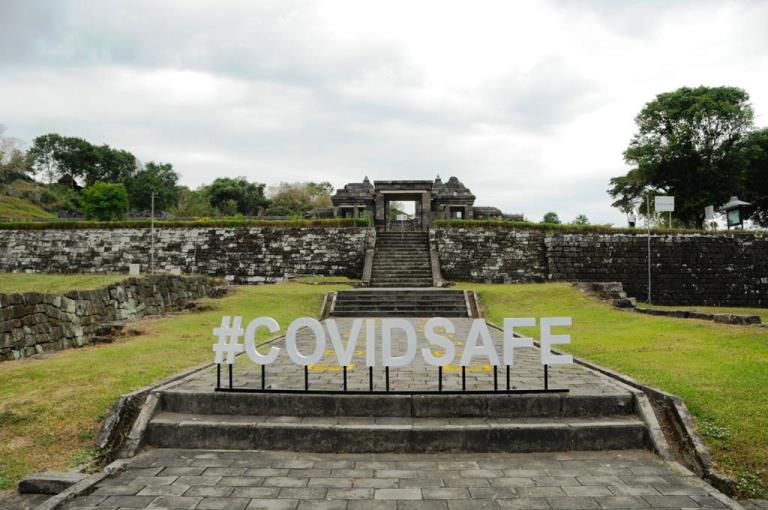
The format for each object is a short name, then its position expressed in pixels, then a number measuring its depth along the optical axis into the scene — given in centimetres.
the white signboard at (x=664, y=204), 1692
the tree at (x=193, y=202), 4222
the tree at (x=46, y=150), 4609
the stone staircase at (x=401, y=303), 1259
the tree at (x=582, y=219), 4232
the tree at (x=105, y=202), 2667
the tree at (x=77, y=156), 4553
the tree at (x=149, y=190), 4259
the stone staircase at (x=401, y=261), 1669
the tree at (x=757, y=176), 2541
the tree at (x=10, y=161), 4009
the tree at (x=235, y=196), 4466
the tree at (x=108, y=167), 4544
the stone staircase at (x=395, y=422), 402
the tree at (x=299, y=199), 4194
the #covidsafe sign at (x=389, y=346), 449
